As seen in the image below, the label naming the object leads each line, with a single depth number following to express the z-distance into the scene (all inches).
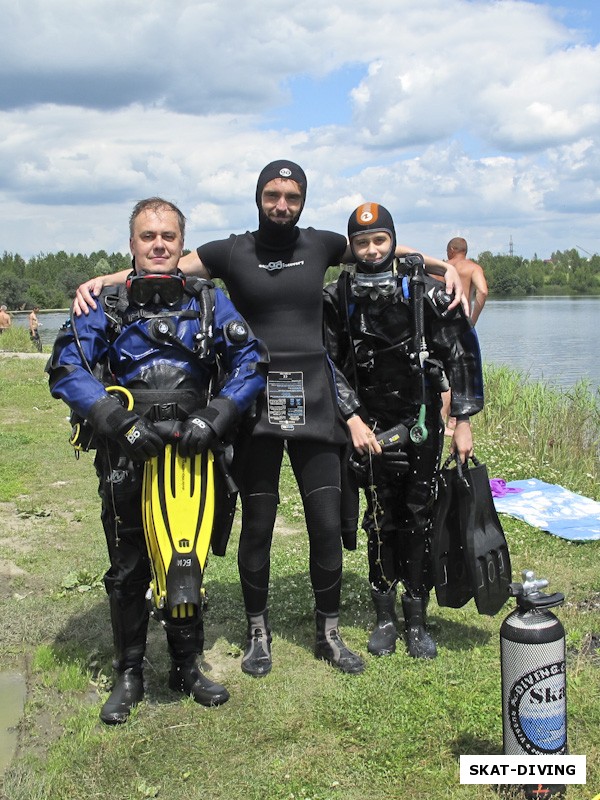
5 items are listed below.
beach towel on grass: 221.9
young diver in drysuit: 139.6
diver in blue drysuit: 123.0
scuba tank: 97.9
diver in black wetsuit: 137.8
